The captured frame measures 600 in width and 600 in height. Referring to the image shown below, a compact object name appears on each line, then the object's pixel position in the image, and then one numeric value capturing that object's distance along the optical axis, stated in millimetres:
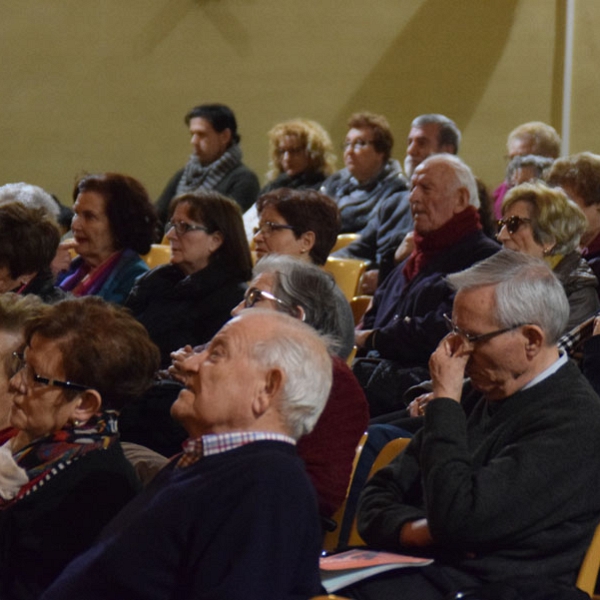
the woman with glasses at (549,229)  7281
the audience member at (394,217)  10055
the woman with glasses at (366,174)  10930
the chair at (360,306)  9203
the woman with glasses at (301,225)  7801
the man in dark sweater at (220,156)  12352
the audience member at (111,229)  8562
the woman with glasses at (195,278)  7422
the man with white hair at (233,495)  3312
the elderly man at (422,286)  7402
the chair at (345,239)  10516
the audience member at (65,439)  4023
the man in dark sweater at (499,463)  4137
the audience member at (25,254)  7328
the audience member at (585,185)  8008
